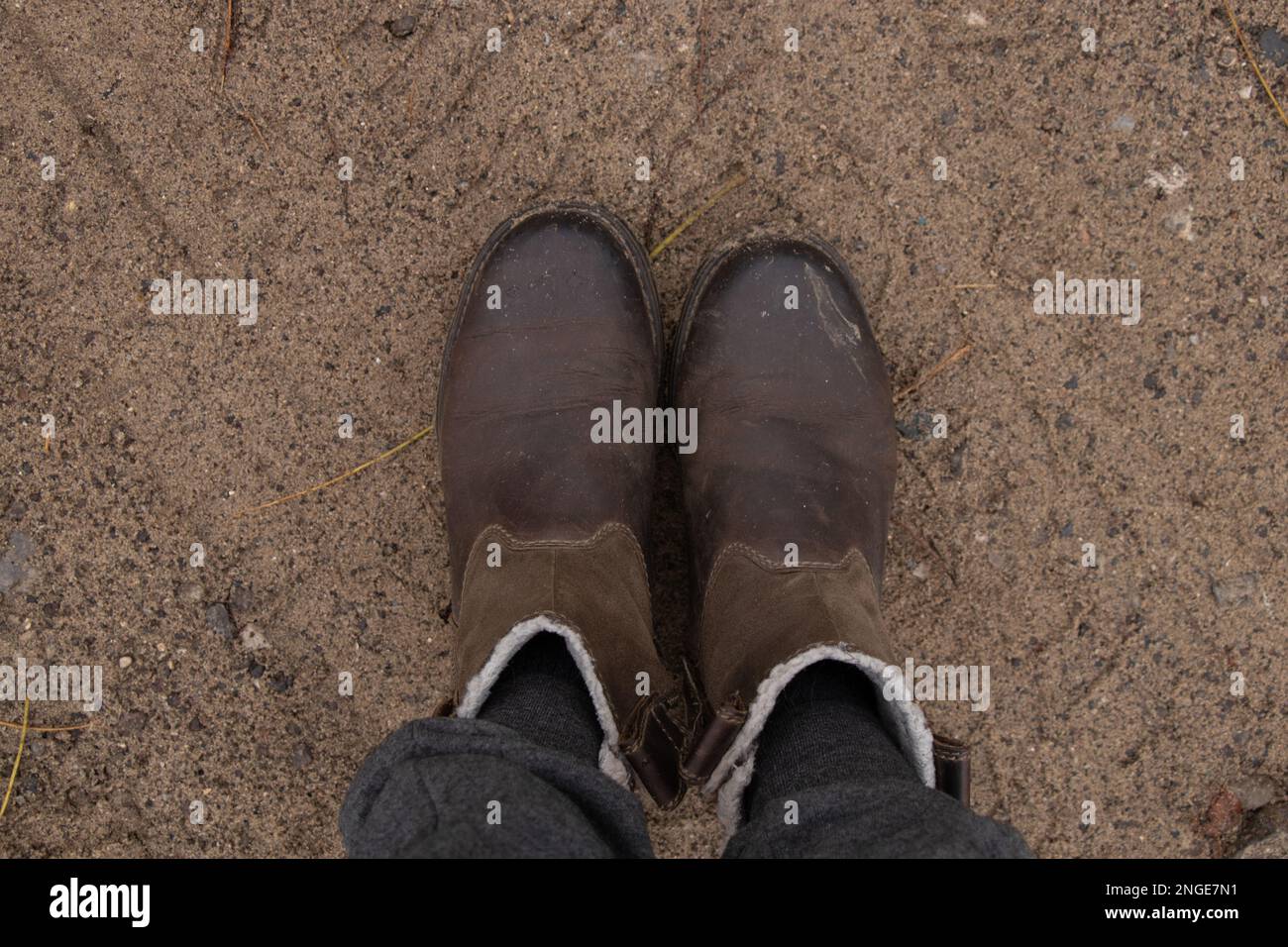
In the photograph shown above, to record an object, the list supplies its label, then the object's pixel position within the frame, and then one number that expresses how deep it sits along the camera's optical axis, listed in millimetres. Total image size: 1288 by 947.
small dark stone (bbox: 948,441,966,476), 661
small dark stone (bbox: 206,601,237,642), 669
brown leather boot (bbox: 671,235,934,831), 627
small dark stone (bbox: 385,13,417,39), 655
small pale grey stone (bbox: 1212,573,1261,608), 660
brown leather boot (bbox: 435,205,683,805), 620
